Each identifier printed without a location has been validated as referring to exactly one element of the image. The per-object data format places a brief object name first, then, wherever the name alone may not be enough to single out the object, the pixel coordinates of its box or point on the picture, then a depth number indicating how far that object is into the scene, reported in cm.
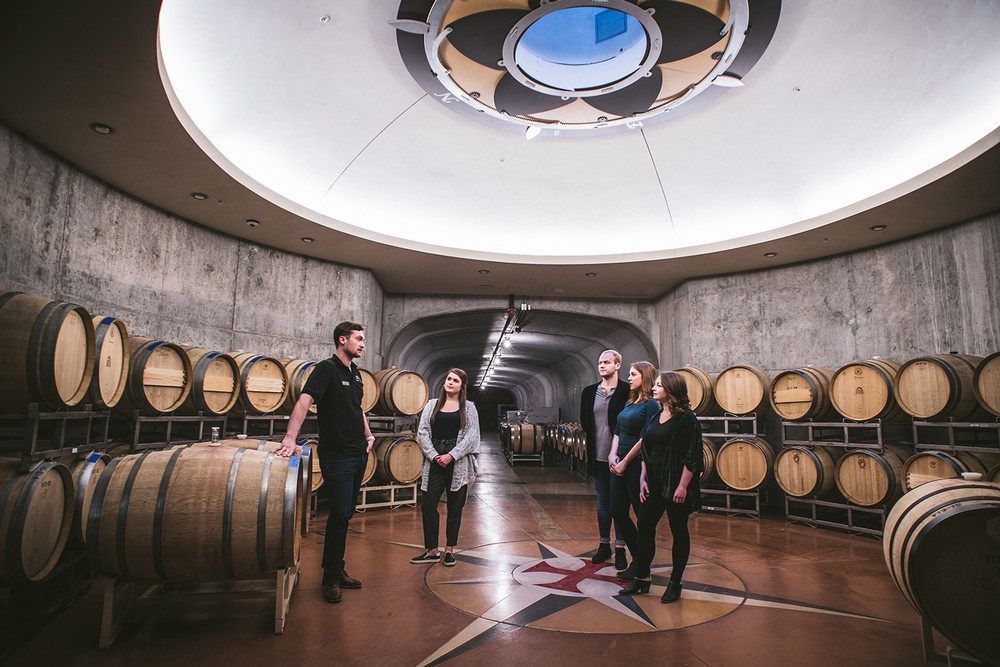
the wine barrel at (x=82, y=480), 348
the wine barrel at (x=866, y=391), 641
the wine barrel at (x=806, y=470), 682
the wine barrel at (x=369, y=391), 779
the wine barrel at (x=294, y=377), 698
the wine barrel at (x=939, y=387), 571
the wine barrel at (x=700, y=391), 818
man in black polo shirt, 374
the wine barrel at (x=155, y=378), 481
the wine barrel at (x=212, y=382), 554
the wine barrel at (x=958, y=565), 249
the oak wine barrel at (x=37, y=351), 317
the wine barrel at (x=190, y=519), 295
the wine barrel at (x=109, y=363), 393
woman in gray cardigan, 449
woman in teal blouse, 415
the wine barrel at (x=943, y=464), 542
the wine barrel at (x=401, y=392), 814
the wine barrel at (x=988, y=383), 532
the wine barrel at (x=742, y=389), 778
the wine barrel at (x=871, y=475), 613
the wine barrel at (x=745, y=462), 745
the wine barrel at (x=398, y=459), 758
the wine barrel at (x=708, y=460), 784
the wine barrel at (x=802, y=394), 712
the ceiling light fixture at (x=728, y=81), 607
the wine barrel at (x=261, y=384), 633
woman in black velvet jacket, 354
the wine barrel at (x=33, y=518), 297
